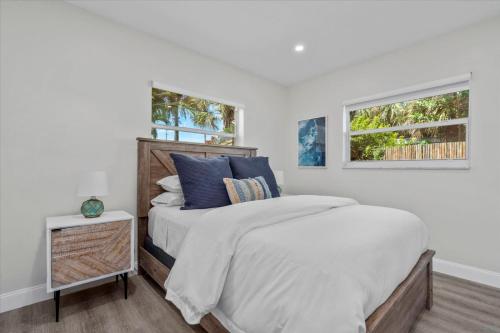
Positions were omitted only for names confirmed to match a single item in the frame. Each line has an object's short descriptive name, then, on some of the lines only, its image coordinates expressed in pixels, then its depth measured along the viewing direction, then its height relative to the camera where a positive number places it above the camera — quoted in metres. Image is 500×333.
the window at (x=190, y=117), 2.75 +0.61
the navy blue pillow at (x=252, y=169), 2.54 -0.04
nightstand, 1.69 -0.63
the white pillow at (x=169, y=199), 2.32 -0.33
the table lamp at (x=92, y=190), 1.90 -0.20
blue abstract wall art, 3.65 +0.37
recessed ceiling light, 2.81 +1.41
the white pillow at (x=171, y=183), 2.37 -0.18
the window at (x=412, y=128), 2.54 +0.47
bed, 1.18 -0.67
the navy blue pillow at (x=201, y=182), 2.15 -0.15
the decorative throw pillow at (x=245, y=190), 2.17 -0.22
